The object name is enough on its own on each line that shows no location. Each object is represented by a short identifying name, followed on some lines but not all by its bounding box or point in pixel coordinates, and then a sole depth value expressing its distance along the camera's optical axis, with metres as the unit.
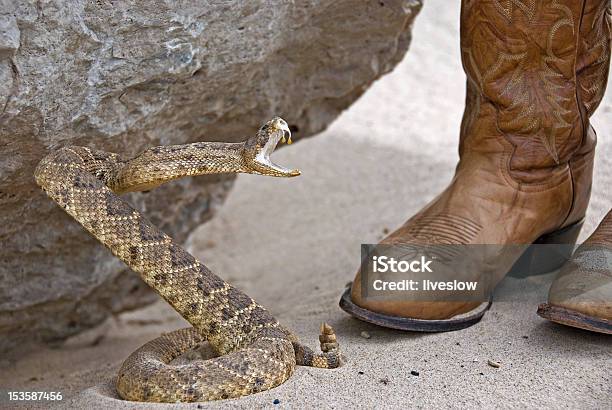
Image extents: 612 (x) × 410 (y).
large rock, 3.00
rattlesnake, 2.90
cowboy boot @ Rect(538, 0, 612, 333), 3.02
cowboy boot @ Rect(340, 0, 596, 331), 3.32
